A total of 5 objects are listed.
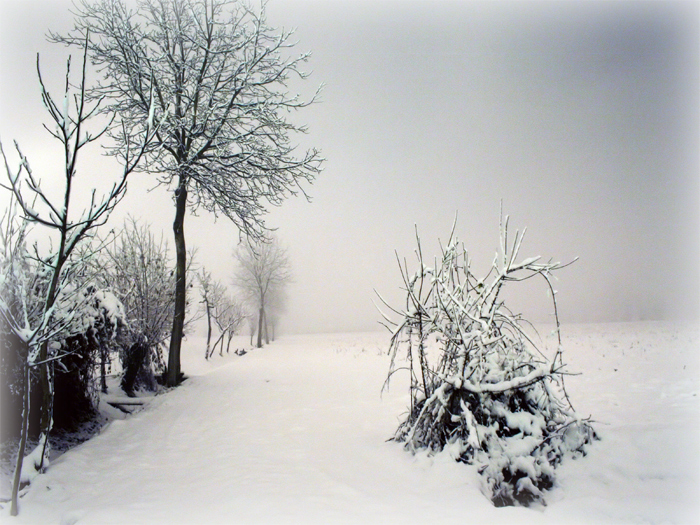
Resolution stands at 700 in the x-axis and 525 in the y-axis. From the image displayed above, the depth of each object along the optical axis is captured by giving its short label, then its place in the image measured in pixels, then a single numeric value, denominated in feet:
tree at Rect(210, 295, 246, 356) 78.97
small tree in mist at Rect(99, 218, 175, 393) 28.32
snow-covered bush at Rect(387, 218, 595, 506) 11.44
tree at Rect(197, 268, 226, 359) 67.10
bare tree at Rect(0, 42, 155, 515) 9.62
